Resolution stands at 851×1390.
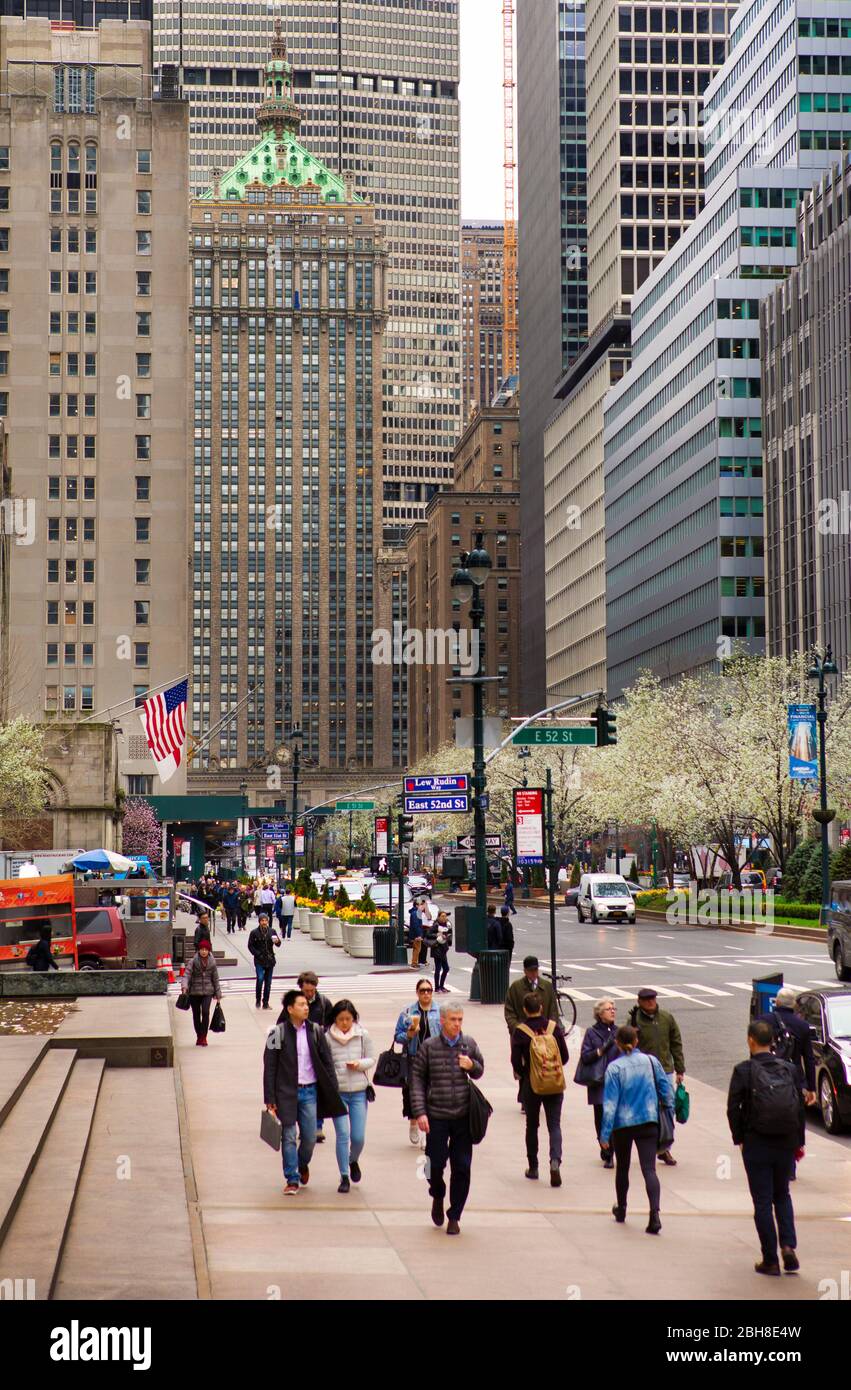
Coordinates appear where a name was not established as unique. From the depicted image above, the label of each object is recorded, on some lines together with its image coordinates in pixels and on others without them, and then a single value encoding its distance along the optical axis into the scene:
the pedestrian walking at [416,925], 42.91
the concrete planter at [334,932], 52.16
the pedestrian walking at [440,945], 33.81
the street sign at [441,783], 31.30
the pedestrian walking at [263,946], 29.70
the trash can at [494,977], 30.62
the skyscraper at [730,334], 113.62
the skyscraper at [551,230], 179.75
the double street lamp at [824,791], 51.20
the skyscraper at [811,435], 97.12
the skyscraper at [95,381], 94.94
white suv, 64.56
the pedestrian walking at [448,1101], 12.65
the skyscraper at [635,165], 158.25
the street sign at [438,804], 30.67
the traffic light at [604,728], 33.31
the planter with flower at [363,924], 46.03
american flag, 46.91
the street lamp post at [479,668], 28.17
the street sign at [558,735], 31.36
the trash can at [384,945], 42.38
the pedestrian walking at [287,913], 54.28
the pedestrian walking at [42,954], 32.31
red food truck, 35.50
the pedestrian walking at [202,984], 24.34
